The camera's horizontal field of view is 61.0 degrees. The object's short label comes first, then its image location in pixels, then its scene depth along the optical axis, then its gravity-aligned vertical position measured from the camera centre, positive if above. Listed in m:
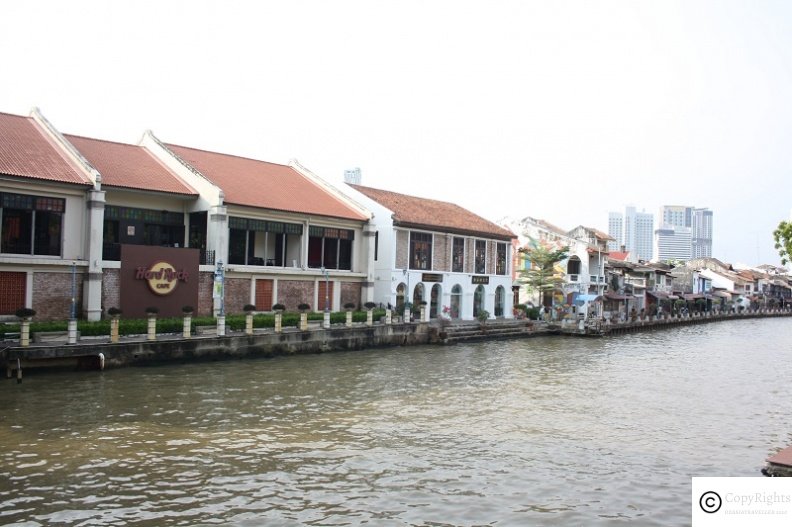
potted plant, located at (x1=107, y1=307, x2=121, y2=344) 24.86 -1.79
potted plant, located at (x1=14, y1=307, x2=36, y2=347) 22.61 -1.68
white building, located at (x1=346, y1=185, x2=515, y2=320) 41.56 +1.96
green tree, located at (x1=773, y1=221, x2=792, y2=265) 39.81 +3.52
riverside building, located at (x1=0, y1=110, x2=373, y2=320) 27.41 +2.37
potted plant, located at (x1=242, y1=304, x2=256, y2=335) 29.73 -1.86
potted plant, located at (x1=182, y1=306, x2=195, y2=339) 27.17 -1.83
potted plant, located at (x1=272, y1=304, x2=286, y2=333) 30.95 -1.60
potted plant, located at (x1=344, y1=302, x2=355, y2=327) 34.94 -1.30
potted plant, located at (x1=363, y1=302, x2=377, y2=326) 36.47 -1.80
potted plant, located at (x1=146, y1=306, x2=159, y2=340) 26.00 -1.68
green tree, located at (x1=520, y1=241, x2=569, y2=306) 54.75 +1.45
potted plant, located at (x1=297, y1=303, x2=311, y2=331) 32.28 -1.64
